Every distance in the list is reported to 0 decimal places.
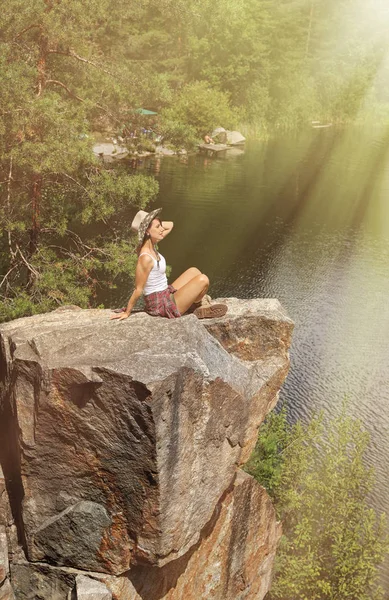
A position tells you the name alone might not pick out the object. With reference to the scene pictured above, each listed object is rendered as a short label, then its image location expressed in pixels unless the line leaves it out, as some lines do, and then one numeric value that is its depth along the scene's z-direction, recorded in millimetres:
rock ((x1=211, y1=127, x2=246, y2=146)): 63656
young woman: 10367
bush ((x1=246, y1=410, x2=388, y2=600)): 14617
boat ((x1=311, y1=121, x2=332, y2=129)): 82625
